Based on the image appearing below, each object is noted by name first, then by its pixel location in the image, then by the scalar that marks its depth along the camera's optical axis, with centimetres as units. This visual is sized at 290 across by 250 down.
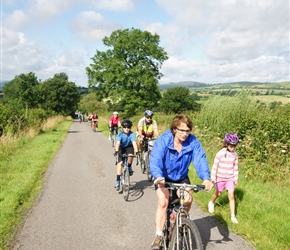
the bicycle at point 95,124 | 2988
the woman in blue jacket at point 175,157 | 399
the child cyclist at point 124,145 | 767
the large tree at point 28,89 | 2969
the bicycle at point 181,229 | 344
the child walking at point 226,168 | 591
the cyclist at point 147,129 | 952
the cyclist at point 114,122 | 1780
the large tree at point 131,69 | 3928
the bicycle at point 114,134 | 1811
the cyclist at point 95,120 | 2988
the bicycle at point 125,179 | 721
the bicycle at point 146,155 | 966
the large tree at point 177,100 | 6506
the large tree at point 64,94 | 7194
